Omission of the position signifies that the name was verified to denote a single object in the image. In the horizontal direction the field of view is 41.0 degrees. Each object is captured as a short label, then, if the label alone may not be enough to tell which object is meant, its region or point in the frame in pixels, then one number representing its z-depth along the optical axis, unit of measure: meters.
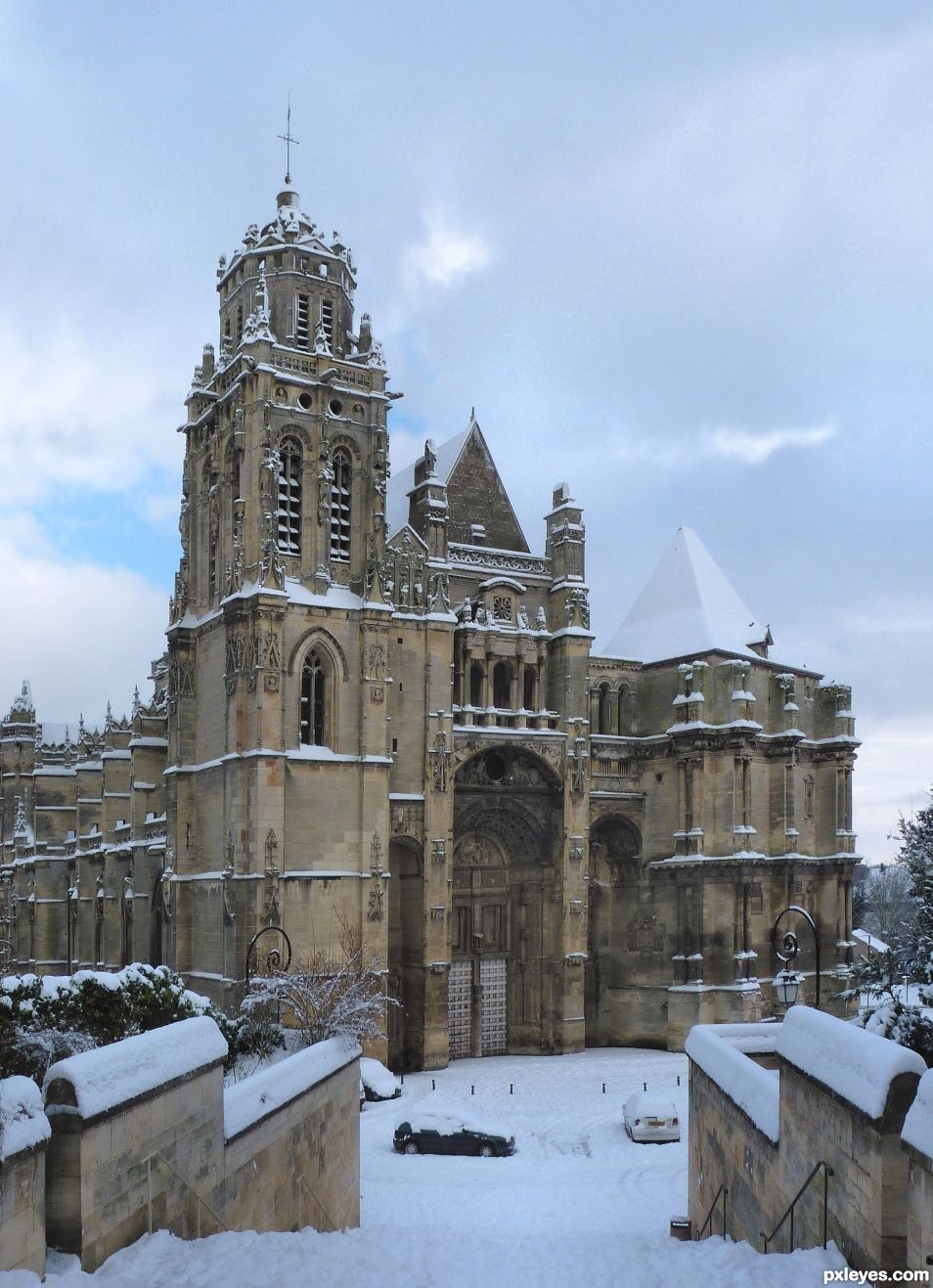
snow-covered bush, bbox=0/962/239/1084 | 16.23
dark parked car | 30.91
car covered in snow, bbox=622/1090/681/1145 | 32.34
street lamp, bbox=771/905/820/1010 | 23.03
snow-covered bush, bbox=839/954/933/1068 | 15.22
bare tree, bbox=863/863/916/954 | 84.31
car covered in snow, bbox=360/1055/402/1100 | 36.78
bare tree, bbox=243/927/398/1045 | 25.48
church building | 40.78
